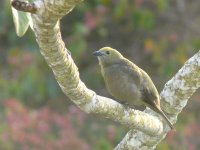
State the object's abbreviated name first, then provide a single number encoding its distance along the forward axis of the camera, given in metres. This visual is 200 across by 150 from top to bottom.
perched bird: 8.86
